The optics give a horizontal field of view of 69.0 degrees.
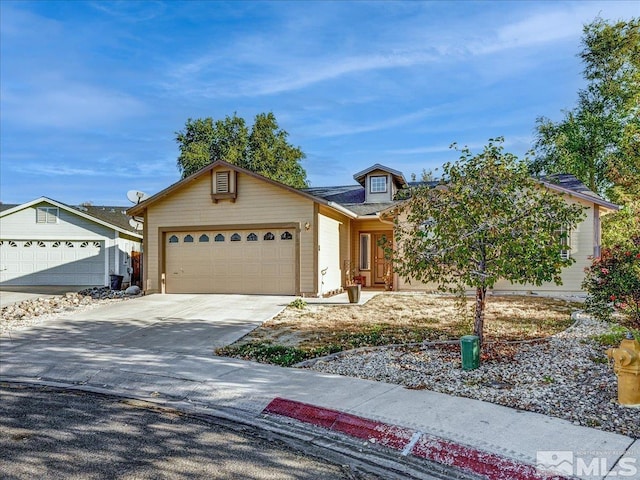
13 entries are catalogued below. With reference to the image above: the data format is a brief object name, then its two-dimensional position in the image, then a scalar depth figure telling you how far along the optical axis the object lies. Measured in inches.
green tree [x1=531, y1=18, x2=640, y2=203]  1029.2
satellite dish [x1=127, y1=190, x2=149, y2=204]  757.9
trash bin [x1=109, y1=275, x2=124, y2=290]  789.9
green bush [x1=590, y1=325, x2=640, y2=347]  297.6
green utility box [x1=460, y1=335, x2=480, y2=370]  256.4
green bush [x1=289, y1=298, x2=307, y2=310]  518.6
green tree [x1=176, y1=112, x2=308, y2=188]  1515.7
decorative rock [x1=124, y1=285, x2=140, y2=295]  691.7
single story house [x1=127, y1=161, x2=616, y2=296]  613.0
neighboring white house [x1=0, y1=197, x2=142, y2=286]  840.3
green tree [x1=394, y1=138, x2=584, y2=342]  258.8
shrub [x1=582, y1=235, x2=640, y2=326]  249.0
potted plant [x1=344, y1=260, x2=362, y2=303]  743.7
